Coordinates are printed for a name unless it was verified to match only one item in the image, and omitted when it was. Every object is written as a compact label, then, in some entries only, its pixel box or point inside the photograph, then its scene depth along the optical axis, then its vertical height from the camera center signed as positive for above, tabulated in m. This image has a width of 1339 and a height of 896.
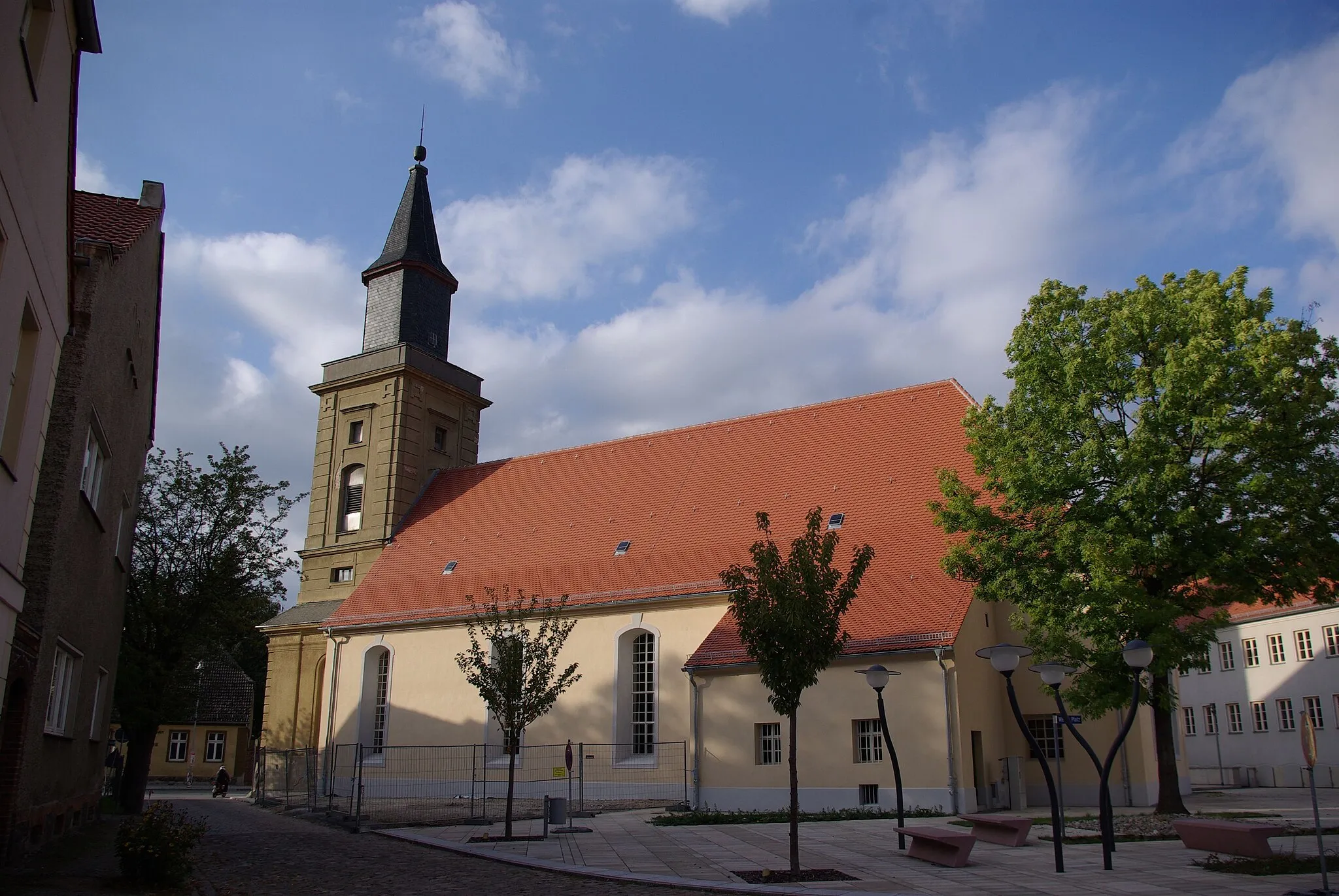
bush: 10.20 -1.63
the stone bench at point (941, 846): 12.22 -1.82
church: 21.16 +3.00
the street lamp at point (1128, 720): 12.01 -0.08
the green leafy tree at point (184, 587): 26.42 +2.79
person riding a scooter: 36.22 -3.36
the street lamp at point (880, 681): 15.03 +0.23
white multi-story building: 36.34 +0.14
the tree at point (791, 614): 12.62 +1.02
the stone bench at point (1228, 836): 11.96 -1.64
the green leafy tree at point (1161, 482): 17.27 +3.84
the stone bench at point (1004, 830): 14.33 -1.87
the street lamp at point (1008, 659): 12.70 +0.49
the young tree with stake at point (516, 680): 17.55 +0.22
